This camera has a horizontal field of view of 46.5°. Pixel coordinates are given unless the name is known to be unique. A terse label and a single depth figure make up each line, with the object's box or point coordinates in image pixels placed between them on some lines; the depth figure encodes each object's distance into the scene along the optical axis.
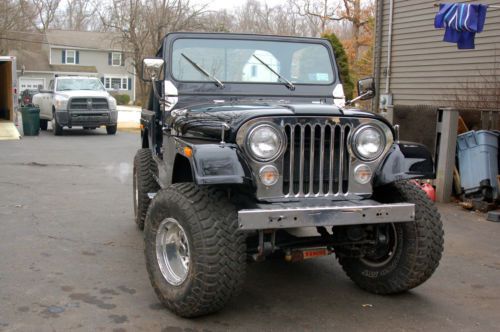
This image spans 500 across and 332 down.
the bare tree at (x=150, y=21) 23.09
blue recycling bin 8.14
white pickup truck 18.52
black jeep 3.69
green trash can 18.52
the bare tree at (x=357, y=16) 31.30
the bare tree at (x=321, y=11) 32.22
